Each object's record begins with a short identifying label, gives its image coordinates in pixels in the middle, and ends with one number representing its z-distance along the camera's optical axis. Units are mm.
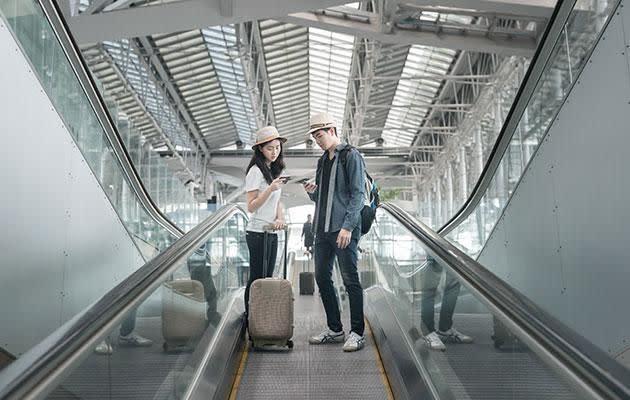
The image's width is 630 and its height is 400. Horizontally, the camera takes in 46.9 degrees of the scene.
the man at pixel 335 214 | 5016
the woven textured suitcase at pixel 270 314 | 5230
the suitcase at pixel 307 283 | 12202
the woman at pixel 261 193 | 5387
